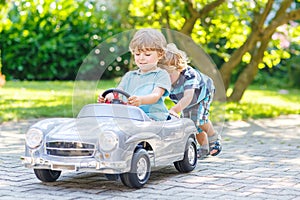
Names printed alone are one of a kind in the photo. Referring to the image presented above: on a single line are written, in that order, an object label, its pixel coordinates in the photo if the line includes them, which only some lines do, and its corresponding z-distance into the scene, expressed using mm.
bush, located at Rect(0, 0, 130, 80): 19655
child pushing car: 6489
